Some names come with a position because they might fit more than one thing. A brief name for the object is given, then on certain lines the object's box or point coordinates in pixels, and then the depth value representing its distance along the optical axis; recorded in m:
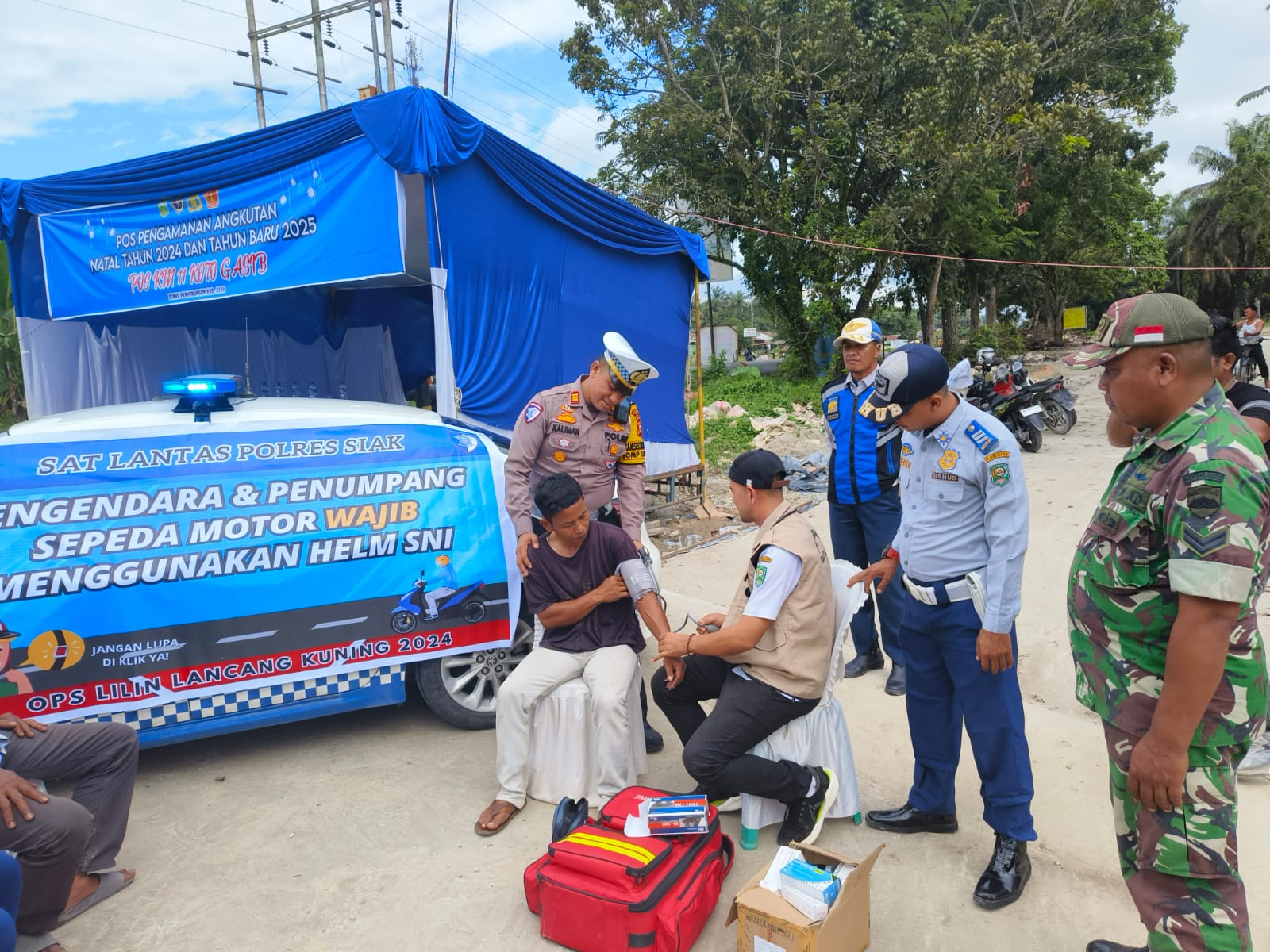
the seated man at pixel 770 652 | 2.64
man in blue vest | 4.01
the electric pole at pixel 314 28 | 16.05
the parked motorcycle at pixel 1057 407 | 11.61
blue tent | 4.90
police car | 2.96
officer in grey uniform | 2.41
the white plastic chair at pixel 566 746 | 3.10
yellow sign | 26.09
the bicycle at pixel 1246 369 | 8.09
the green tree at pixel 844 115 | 15.27
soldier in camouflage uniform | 1.56
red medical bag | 2.25
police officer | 3.71
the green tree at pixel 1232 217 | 31.20
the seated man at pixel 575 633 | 3.02
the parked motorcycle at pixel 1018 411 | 10.70
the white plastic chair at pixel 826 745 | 2.83
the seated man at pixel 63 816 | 2.28
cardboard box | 2.06
